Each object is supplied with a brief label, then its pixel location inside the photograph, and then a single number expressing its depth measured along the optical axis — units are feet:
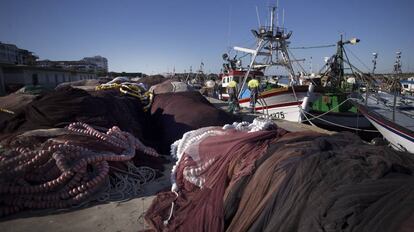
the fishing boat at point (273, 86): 39.14
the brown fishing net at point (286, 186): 4.93
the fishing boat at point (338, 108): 38.60
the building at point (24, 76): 70.77
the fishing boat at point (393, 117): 19.32
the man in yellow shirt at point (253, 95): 40.42
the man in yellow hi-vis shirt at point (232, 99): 38.47
